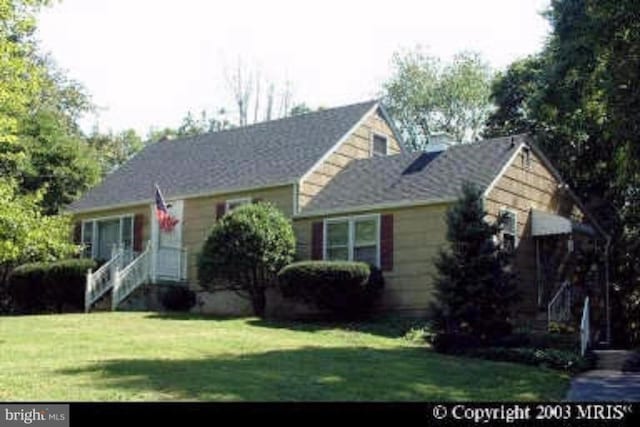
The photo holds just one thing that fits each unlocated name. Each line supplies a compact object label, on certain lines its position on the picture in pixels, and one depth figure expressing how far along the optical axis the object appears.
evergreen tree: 17.41
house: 22.19
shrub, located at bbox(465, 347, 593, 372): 15.78
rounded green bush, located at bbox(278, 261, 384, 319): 20.97
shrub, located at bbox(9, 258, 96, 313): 25.25
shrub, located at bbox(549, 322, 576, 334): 21.34
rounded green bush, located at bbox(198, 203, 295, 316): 22.03
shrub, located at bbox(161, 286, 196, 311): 25.20
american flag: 24.62
